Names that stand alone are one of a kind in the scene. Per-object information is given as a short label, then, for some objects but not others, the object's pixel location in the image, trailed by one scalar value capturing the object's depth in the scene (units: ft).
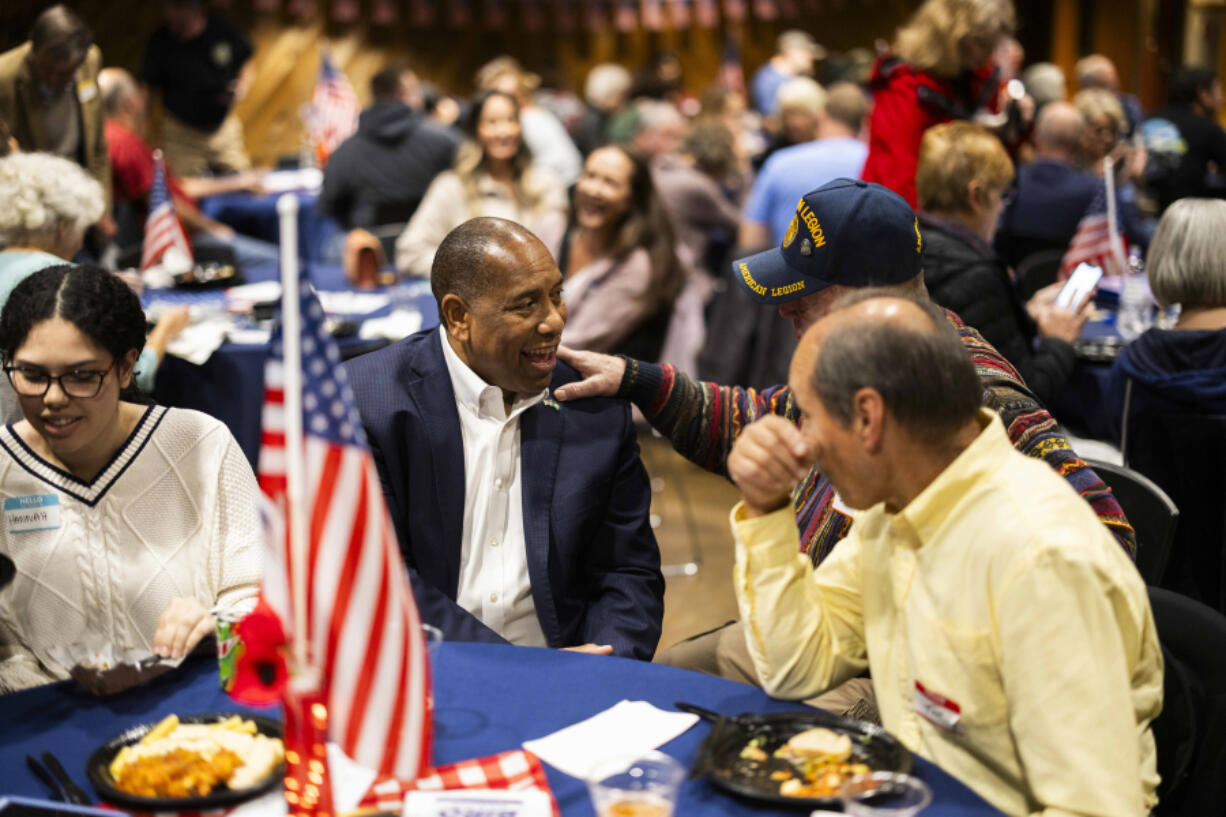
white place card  5.22
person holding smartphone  11.55
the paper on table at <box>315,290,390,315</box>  16.05
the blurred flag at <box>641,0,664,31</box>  51.83
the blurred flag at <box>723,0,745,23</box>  52.65
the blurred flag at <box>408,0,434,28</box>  46.26
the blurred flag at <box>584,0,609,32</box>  50.85
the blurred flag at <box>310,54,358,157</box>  27.04
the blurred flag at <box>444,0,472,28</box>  47.34
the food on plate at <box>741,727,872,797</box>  5.24
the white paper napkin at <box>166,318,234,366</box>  13.76
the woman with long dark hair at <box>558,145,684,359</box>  15.66
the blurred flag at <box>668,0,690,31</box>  52.26
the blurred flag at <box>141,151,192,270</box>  17.72
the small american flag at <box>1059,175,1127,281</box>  16.08
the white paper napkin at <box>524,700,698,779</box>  5.61
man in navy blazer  8.43
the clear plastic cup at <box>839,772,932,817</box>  4.85
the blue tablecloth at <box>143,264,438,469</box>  13.76
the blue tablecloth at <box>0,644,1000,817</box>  5.70
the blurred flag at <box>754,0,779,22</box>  52.80
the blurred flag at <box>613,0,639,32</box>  51.24
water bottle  15.02
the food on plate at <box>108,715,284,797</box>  5.28
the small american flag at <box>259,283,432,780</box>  4.90
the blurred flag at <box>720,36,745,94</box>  41.70
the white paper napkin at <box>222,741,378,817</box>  5.26
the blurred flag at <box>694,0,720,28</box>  52.85
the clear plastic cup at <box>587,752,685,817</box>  4.71
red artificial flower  5.50
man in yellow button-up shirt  5.22
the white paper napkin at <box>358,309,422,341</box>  14.56
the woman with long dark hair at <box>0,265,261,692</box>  7.34
